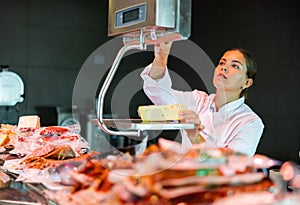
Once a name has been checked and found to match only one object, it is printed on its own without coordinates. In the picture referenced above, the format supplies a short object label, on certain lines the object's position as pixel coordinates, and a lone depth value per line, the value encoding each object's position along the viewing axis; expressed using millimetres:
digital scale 1328
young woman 2156
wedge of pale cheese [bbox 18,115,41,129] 2398
